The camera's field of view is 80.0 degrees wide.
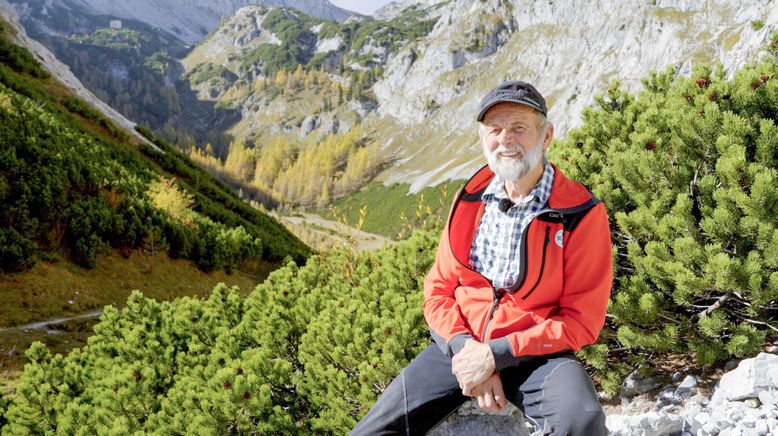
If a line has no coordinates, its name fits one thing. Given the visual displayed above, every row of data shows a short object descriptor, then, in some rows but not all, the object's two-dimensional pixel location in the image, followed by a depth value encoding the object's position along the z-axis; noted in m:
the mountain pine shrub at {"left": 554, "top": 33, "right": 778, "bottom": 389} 3.78
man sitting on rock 3.12
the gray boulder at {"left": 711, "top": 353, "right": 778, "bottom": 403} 3.58
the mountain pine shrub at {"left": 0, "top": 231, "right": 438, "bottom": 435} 4.54
